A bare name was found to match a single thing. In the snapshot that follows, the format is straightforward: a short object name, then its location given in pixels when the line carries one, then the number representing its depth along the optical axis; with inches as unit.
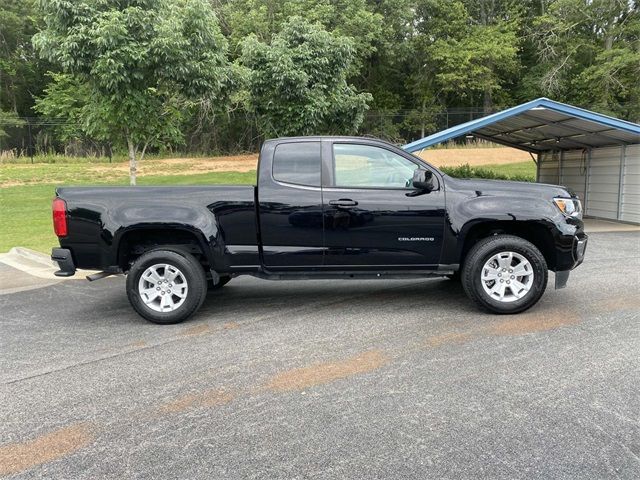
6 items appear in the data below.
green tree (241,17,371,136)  568.1
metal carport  457.1
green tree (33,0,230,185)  402.3
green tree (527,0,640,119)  1125.7
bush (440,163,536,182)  765.3
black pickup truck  212.8
